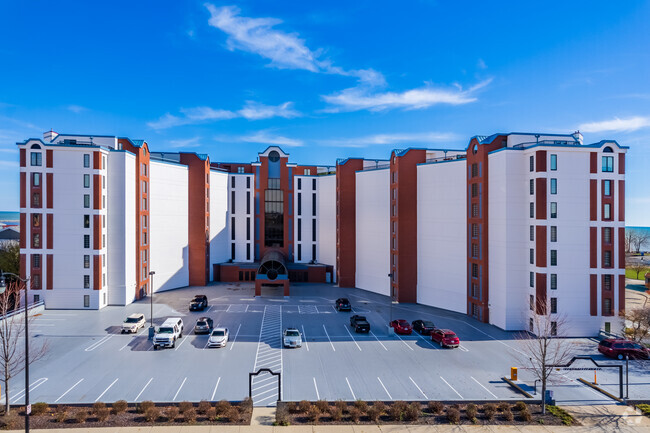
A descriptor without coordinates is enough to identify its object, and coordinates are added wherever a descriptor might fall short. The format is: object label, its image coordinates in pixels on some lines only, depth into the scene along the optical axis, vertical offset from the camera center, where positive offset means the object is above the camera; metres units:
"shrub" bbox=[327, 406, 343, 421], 18.69 -10.34
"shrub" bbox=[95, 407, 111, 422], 18.25 -10.07
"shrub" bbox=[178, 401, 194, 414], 18.86 -10.02
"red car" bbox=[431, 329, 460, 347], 30.67 -10.63
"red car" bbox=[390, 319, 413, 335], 34.50 -10.72
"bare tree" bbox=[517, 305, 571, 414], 22.09 -10.76
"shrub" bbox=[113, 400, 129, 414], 18.88 -9.98
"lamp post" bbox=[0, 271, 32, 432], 16.22 -8.50
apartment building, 34.47 -1.08
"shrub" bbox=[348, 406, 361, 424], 18.73 -10.42
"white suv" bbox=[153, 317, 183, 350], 29.81 -10.03
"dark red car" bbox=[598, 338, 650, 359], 28.98 -10.89
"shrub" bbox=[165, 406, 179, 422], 18.45 -10.24
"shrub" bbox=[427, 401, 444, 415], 19.48 -10.38
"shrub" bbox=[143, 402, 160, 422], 18.17 -10.04
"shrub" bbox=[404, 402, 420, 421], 18.81 -10.32
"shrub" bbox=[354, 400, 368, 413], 19.53 -10.38
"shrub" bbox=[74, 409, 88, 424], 17.99 -10.04
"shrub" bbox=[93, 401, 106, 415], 18.58 -9.81
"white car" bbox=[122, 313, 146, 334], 33.81 -10.25
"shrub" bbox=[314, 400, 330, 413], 19.43 -10.28
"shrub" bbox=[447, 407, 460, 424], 18.66 -10.41
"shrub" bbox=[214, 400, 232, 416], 18.81 -10.06
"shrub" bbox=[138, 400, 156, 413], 18.84 -9.94
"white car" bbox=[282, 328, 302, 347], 30.30 -10.43
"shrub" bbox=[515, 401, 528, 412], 19.35 -10.33
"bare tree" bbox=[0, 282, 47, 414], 18.93 -10.06
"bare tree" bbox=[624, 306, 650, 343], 32.78 -10.35
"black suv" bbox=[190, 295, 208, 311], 42.03 -10.29
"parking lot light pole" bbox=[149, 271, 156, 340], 32.71 -10.50
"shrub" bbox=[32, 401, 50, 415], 18.72 -9.97
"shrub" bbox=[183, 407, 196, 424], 18.31 -10.26
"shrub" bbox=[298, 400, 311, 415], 19.36 -10.29
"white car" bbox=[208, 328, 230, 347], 29.92 -10.29
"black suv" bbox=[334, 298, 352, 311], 43.34 -10.83
